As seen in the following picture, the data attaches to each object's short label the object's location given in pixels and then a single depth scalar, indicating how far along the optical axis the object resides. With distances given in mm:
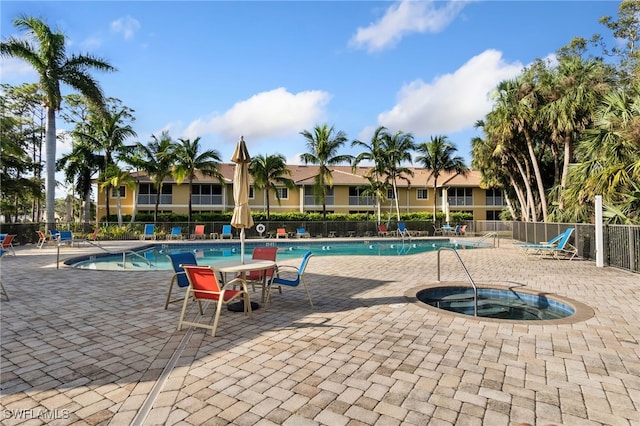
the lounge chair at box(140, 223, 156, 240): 23523
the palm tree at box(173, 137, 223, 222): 26391
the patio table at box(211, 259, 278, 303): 5232
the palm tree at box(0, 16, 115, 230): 18391
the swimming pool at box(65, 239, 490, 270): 13422
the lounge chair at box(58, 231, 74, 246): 17175
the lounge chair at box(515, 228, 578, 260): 11711
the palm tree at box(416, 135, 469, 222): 30484
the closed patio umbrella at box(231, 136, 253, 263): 6492
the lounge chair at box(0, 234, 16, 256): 13312
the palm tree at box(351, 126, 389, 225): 28906
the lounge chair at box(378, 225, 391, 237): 26416
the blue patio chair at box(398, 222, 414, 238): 26017
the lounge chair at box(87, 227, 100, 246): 21034
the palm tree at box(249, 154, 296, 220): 27234
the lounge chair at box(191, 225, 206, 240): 24281
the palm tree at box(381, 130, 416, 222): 29250
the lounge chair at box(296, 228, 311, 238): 25938
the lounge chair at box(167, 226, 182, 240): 23672
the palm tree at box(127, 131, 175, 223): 26250
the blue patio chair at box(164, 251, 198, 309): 5763
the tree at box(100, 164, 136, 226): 25031
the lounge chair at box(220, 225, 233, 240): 24938
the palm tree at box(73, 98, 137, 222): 26295
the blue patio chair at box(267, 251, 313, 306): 5910
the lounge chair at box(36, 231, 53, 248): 17531
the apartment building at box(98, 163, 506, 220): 32844
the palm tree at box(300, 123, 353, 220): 28062
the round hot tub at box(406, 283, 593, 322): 6141
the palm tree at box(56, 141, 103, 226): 26297
